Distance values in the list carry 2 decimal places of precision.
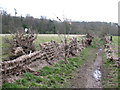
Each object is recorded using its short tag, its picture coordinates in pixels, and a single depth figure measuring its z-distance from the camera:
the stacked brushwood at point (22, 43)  12.47
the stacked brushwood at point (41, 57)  8.36
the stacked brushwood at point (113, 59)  13.02
